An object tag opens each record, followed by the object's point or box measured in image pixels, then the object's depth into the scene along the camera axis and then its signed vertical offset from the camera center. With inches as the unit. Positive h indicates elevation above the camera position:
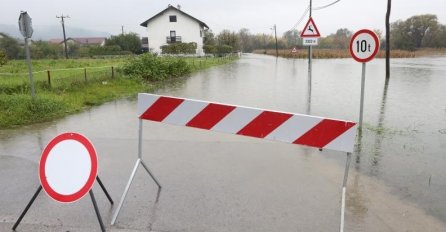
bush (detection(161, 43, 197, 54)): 2122.3 +35.0
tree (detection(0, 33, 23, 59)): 2219.6 +74.1
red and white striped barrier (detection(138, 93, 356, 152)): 143.6 -28.1
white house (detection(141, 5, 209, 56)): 2464.3 +176.6
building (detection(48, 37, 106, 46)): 4872.0 +219.0
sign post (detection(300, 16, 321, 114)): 446.0 +22.1
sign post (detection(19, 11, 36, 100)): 344.3 +30.3
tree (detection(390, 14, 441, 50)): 3379.4 +140.0
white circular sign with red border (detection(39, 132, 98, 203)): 137.1 -40.1
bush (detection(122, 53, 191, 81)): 720.3 -25.5
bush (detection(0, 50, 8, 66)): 810.2 +3.6
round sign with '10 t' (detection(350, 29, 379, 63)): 290.4 +3.6
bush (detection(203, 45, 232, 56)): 2389.3 +27.1
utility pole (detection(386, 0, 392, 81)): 817.5 +24.9
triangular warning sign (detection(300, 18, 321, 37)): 445.7 +25.1
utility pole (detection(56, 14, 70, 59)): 2645.7 +258.3
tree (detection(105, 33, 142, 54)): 2896.2 +106.1
